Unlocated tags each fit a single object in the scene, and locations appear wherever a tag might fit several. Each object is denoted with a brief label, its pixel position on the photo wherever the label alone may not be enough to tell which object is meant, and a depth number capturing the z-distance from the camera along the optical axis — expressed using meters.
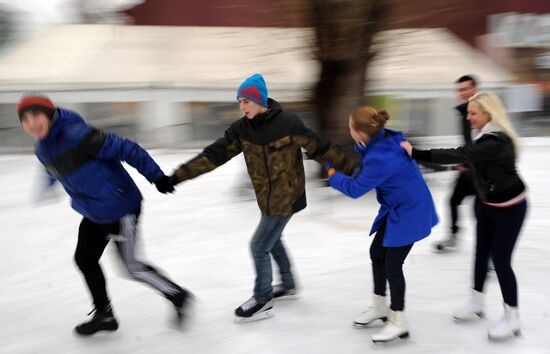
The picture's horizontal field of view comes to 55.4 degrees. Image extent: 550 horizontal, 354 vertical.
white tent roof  9.20
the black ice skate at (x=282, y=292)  3.39
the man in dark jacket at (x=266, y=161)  2.89
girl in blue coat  2.62
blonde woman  2.61
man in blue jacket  2.66
